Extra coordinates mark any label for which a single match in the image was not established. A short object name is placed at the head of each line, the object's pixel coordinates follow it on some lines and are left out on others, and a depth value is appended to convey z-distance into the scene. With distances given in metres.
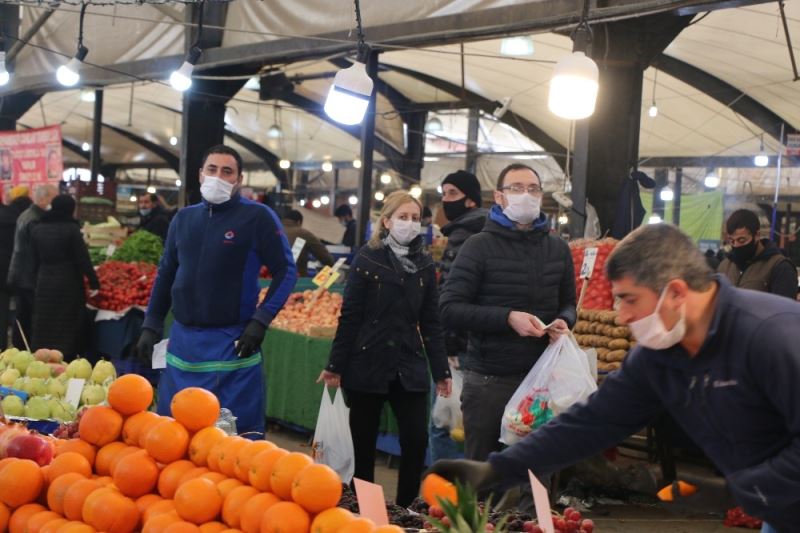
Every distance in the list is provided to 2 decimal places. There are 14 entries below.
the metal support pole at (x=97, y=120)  18.66
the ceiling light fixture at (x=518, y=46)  12.49
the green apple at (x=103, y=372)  5.81
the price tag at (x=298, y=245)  10.05
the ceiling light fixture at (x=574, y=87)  6.17
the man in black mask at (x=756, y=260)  6.89
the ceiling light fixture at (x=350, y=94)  7.22
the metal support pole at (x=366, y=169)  11.14
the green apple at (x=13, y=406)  5.00
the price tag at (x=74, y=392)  5.28
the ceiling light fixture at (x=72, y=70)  10.55
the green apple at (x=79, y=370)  5.86
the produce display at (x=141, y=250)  11.21
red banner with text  13.60
